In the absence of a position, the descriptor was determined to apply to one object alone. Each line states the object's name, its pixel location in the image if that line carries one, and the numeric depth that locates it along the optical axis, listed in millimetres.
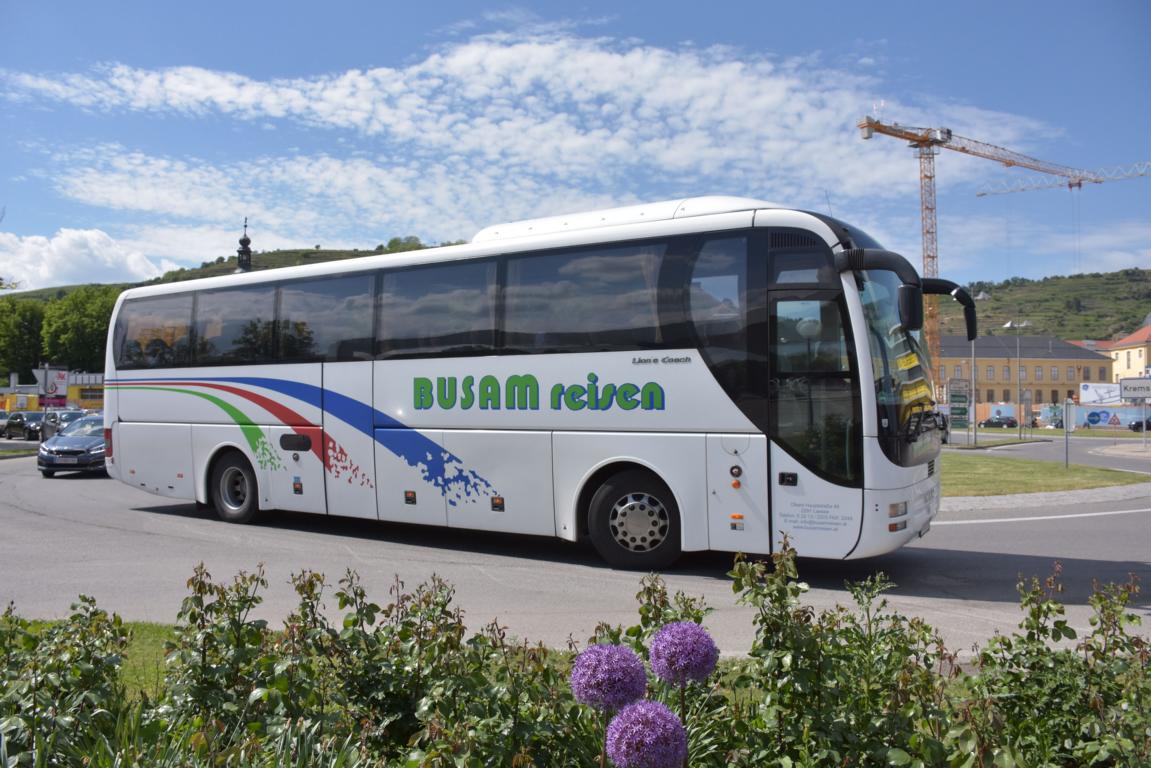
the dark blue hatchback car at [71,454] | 22391
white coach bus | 8117
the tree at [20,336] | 109312
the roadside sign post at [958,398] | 38250
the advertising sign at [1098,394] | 90000
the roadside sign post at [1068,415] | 25516
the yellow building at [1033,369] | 125000
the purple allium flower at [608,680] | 2666
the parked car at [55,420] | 38188
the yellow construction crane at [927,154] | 92688
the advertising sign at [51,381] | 35428
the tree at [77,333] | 108062
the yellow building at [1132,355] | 128375
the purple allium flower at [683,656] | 2883
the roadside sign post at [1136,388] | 33781
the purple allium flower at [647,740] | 2381
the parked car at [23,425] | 49312
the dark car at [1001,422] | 89938
